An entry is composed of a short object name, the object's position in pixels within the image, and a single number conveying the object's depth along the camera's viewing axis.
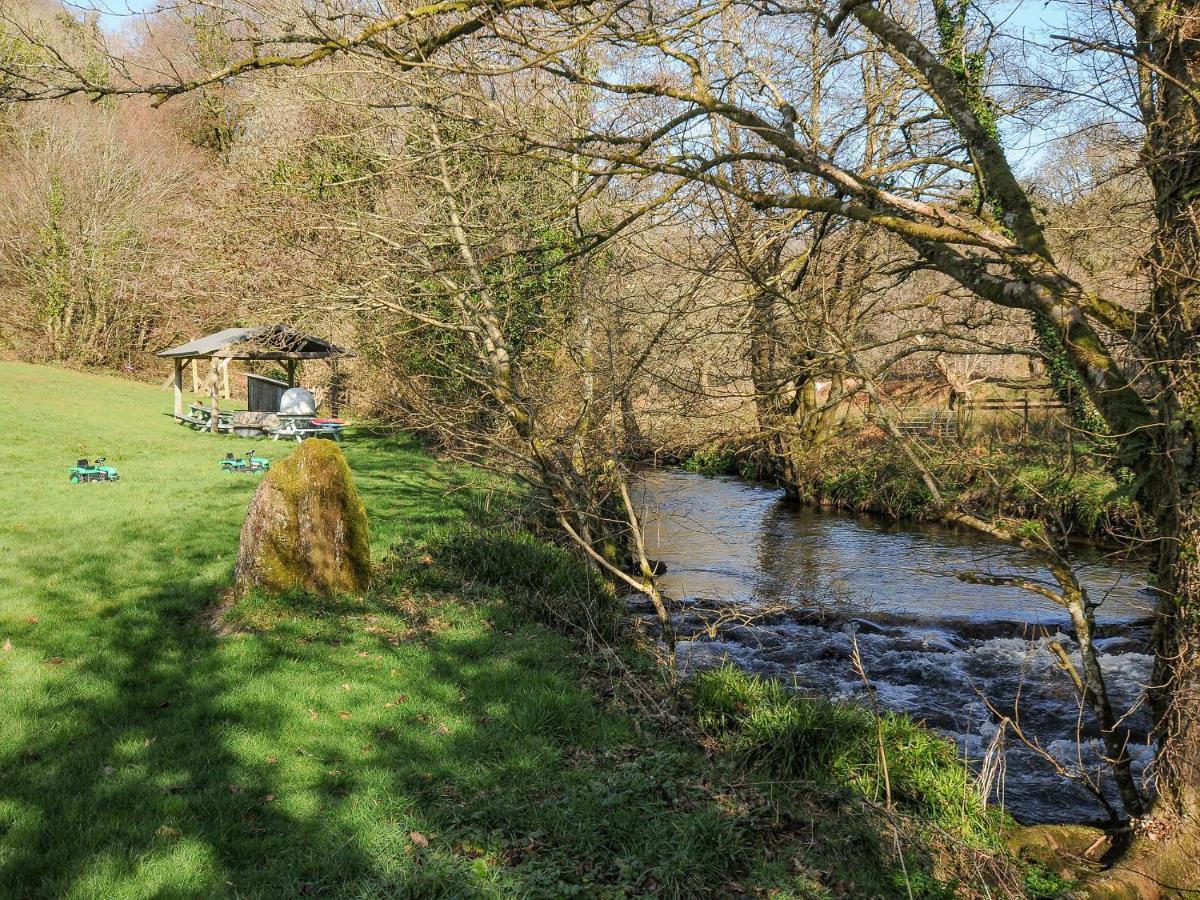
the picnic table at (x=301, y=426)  20.95
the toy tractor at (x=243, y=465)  15.12
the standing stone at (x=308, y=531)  7.86
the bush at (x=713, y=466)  22.16
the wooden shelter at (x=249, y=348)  20.27
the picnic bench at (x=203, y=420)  22.19
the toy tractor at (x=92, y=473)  12.53
